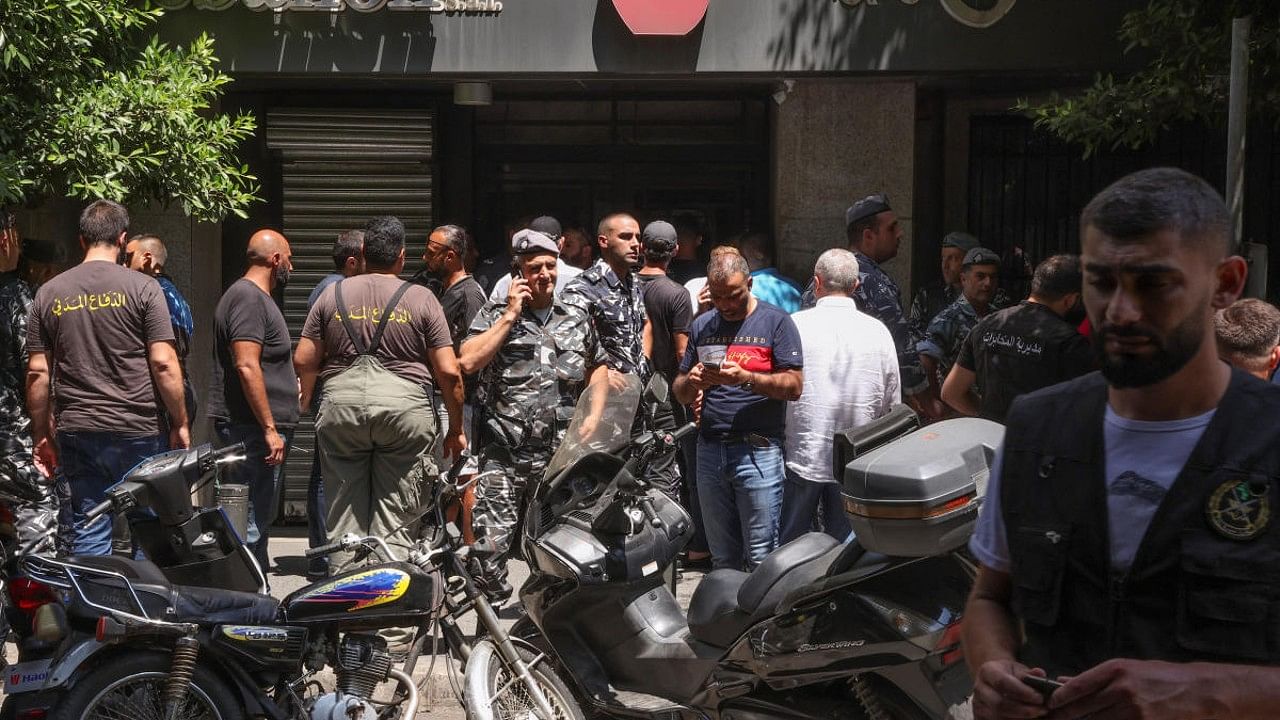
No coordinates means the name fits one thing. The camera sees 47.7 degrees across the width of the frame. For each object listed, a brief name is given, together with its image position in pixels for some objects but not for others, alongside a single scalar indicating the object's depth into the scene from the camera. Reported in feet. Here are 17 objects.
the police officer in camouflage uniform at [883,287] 25.18
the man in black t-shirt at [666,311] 26.35
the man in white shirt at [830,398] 21.71
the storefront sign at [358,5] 28.43
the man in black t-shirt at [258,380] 23.91
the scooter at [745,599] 13.08
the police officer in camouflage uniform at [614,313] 22.40
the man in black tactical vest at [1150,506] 6.64
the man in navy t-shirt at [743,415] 21.35
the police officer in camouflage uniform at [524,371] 21.36
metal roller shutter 31.58
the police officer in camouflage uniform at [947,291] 28.25
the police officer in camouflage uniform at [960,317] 25.12
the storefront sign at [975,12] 28.50
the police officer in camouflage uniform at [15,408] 23.00
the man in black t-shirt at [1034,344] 18.62
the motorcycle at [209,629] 14.99
